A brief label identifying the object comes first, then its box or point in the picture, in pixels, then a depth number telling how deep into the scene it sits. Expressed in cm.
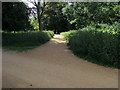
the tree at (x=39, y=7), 2520
